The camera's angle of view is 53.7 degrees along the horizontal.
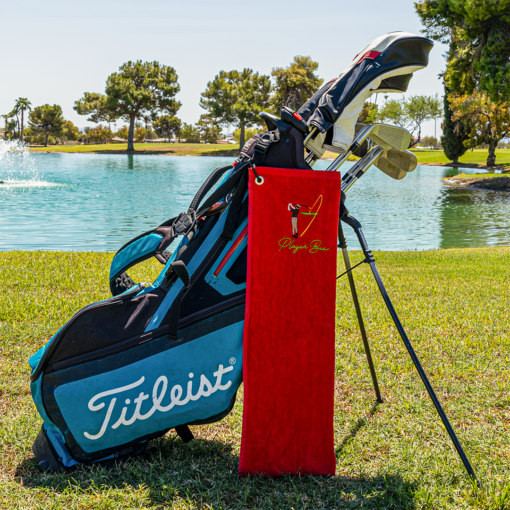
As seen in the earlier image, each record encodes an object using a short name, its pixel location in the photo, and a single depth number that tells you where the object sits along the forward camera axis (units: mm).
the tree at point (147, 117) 77494
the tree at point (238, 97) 70312
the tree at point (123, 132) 97188
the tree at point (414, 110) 67312
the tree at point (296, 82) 66562
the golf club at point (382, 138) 2045
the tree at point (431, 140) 82062
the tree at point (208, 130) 91688
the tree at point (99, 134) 94938
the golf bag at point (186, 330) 1891
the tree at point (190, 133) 93562
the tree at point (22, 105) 86750
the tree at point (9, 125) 88388
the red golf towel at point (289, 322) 1835
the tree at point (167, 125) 88844
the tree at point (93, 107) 76438
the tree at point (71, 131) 92525
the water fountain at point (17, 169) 24003
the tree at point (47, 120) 85812
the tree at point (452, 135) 39688
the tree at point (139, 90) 71000
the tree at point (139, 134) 94500
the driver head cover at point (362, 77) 1862
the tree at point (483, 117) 33194
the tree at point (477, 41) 20516
